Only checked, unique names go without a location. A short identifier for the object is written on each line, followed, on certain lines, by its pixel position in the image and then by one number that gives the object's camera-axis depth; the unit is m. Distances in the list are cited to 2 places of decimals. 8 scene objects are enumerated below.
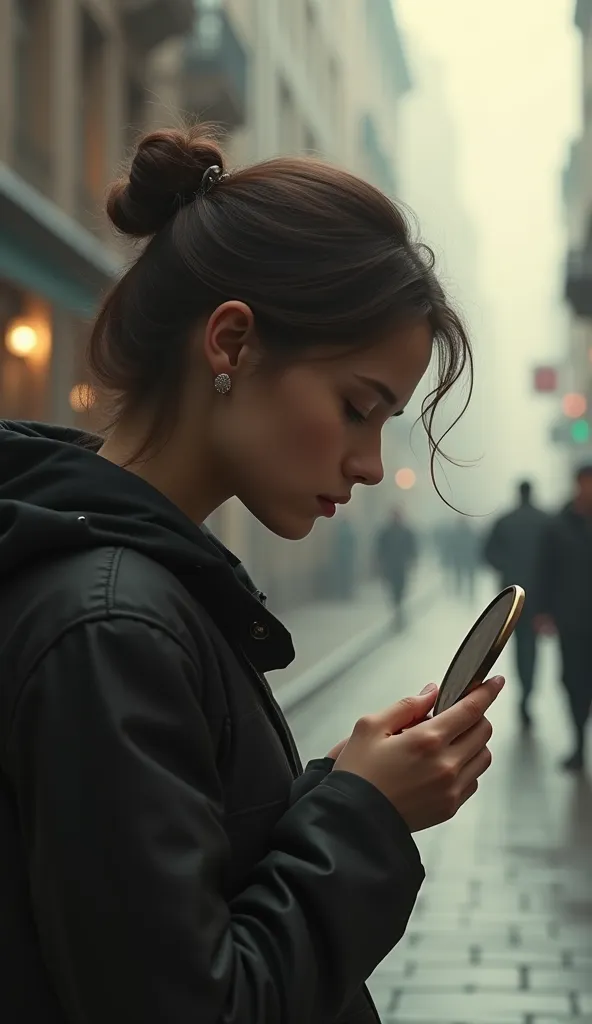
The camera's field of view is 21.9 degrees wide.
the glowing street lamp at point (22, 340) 13.50
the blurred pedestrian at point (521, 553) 12.05
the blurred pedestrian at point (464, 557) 35.34
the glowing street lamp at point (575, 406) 38.19
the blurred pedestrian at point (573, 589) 10.11
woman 1.27
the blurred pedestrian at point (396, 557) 24.14
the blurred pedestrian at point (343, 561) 31.89
